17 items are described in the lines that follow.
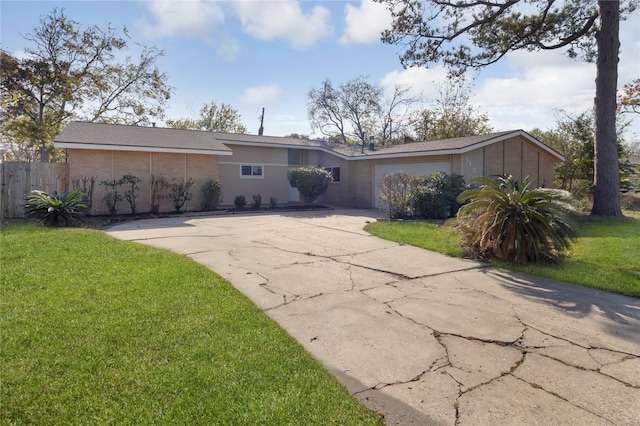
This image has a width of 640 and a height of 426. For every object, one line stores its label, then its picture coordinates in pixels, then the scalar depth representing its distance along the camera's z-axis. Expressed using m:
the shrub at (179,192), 15.21
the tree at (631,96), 24.35
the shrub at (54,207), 10.36
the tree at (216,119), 39.38
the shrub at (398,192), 13.25
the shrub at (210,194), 16.22
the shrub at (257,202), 17.58
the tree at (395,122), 35.62
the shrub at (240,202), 17.11
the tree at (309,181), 17.52
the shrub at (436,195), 13.04
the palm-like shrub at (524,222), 6.98
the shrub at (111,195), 13.95
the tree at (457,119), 30.05
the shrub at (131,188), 14.12
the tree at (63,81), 20.55
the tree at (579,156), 17.81
